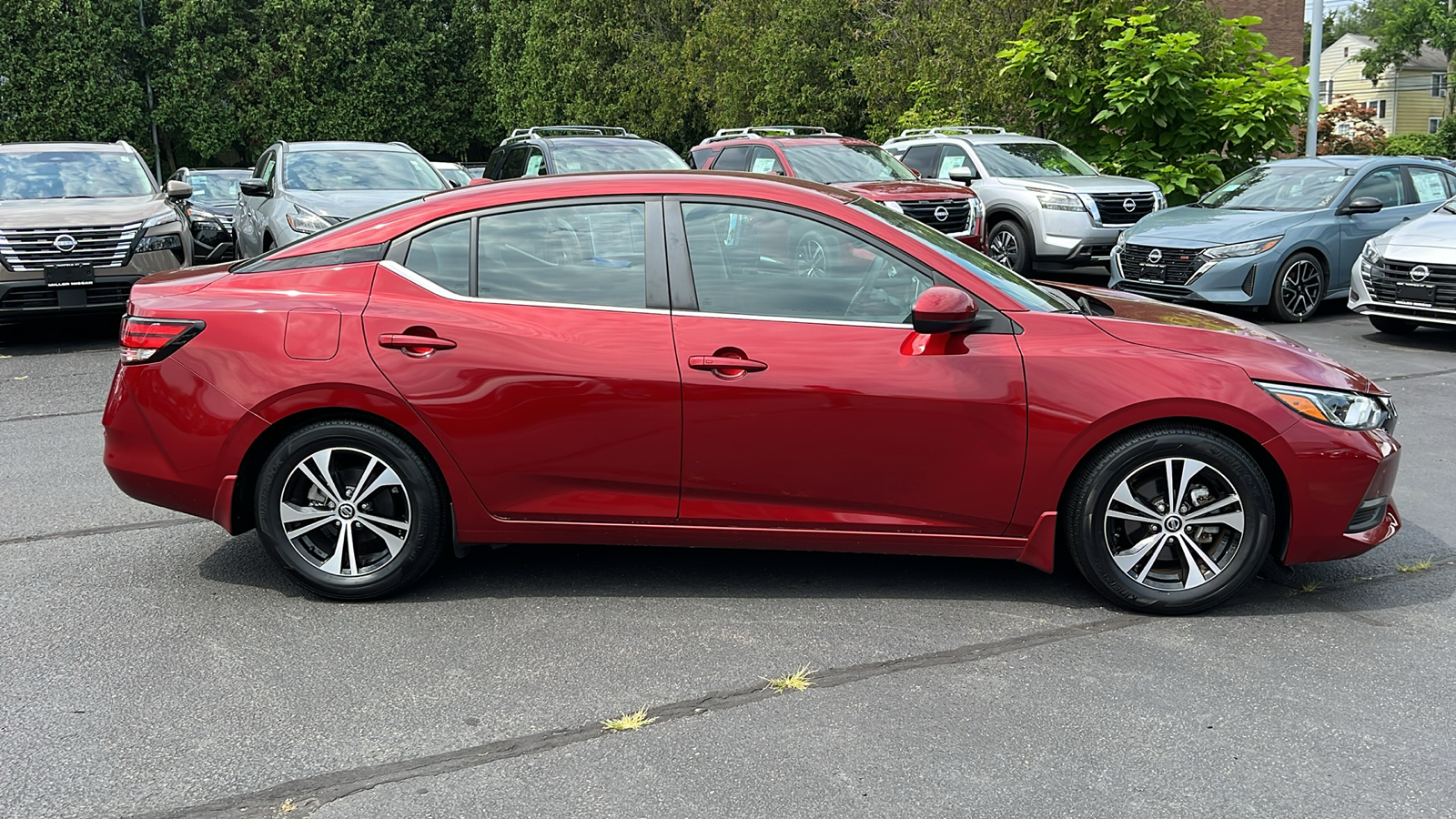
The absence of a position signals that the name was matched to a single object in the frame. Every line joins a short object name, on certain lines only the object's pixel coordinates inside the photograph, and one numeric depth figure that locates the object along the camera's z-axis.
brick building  36.56
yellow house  68.69
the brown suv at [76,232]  10.26
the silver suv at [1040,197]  14.00
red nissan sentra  4.34
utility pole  19.02
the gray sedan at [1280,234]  11.90
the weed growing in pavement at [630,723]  3.62
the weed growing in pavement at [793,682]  3.88
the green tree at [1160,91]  16.83
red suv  12.99
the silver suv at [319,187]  11.51
